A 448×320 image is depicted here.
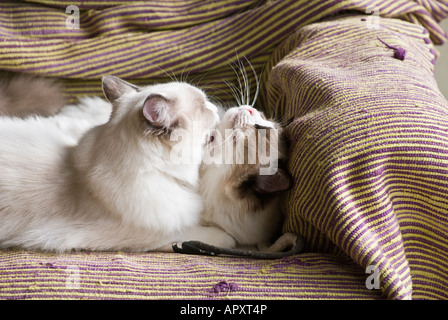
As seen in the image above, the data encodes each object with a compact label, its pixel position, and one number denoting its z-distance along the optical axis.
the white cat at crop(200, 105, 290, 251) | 1.13
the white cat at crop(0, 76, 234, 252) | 1.03
